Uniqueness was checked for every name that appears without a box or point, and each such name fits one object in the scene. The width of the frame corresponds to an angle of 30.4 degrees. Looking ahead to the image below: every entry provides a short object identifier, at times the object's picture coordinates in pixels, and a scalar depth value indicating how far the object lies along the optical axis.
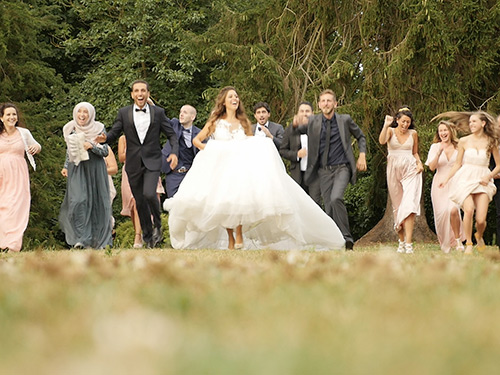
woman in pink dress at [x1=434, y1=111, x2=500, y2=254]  13.06
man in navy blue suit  16.14
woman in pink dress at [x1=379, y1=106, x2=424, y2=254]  14.12
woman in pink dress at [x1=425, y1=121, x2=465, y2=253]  15.16
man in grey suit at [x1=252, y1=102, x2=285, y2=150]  16.02
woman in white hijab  14.71
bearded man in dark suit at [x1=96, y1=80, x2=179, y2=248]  14.20
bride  12.59
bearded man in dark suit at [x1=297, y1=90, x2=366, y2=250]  13.63
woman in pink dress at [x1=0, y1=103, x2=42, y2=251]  13.71
